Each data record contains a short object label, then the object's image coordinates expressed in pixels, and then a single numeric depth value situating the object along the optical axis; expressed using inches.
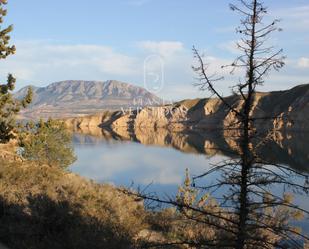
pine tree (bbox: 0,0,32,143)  824.9
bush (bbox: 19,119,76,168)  1685.5
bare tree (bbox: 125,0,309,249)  281.9
